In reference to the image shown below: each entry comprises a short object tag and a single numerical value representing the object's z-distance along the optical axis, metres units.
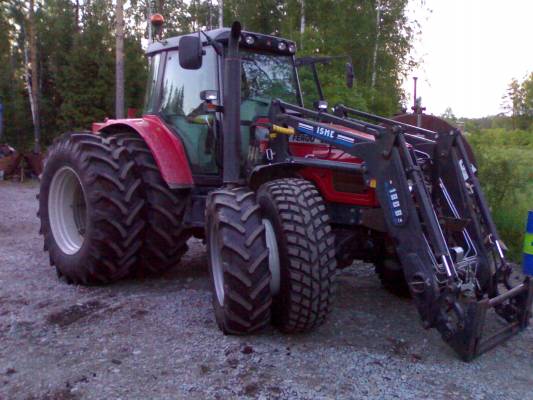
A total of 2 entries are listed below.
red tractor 3.84
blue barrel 6.07
